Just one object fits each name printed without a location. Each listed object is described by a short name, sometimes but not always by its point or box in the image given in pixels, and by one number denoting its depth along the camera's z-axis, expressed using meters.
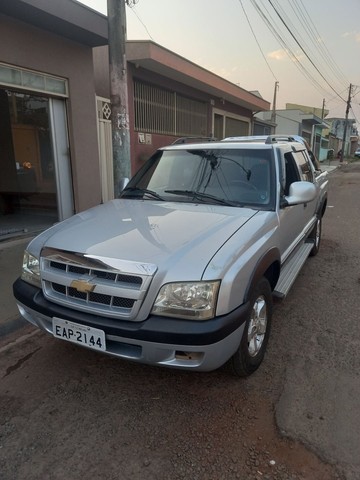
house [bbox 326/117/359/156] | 59.14
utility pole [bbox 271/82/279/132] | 30.59
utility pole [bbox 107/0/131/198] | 5.39
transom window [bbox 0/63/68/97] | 5.99
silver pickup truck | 2.31
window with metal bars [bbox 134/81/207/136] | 10.91
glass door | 7.11
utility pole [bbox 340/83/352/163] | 45.83
